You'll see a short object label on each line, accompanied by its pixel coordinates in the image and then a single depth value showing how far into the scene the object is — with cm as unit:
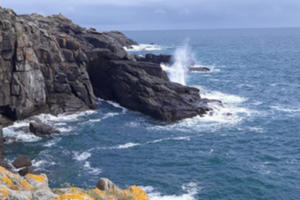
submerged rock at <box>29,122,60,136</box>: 5400
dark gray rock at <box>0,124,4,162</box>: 4318
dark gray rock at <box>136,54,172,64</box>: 11834
